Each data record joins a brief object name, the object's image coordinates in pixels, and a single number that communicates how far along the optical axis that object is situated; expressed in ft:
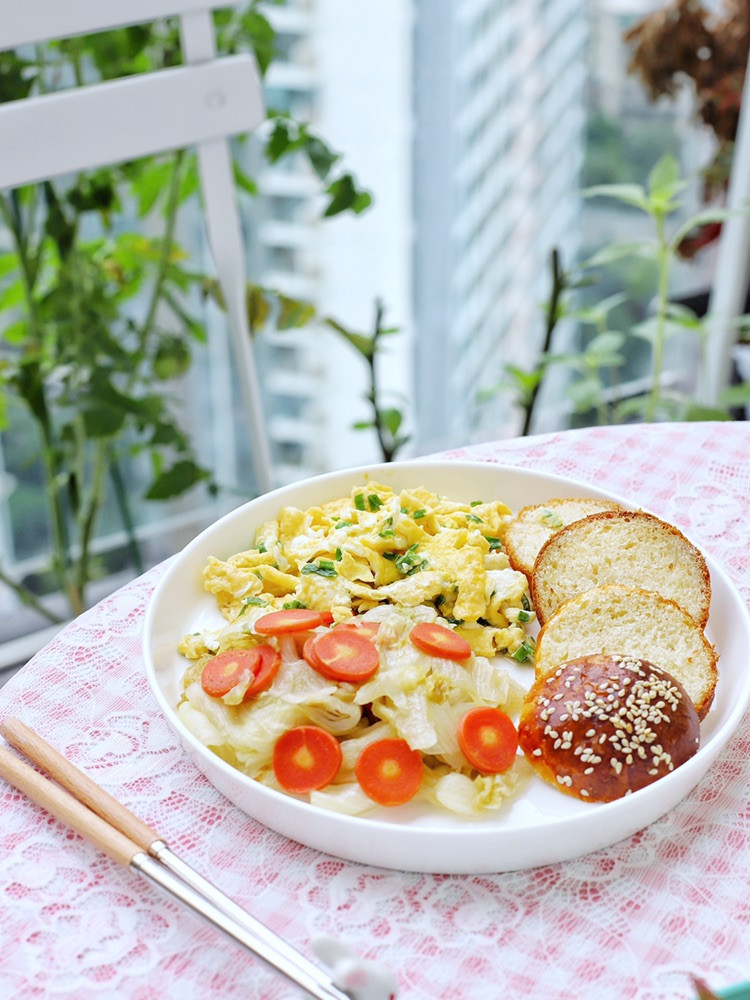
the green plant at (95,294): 6.86
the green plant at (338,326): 7.00
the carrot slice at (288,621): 3.56
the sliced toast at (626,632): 3.63
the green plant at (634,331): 7.55
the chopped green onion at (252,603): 3.95
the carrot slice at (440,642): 3.49
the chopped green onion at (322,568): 4.06
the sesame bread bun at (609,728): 3.22
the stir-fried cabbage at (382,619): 3.33
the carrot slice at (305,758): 3.25
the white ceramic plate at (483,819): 3.00
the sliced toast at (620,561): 4.02
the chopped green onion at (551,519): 4.49
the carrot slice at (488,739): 3.26
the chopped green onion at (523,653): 3.89
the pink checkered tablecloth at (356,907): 2.84
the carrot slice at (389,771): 3.20
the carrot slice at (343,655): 3.38
